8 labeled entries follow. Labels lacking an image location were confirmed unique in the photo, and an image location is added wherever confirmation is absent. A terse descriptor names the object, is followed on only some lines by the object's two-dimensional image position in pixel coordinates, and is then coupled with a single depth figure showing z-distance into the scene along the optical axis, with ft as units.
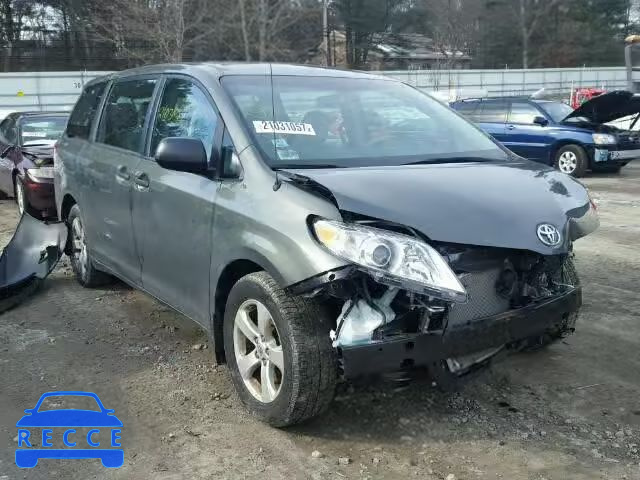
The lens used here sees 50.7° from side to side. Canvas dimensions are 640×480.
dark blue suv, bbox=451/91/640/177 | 44.65
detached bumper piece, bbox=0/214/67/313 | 18.39
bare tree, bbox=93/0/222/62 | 92.32
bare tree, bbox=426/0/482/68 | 166.20
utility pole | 114.26
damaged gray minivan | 9.41
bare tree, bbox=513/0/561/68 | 177.78
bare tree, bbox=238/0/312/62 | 105.40
